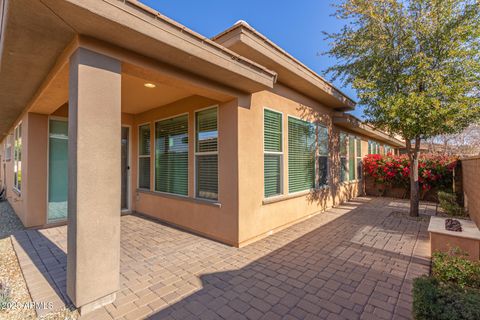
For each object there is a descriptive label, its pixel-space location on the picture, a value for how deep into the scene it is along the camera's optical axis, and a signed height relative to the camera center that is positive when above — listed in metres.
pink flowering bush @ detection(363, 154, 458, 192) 8.98 -0.32
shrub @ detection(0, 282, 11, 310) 2.60 -1.56
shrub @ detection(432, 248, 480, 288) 2.51 -1.25
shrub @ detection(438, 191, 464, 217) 6.23 -1.22
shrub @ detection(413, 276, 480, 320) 1.68 -1.11
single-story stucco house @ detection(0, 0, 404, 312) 2.47 +0.75
